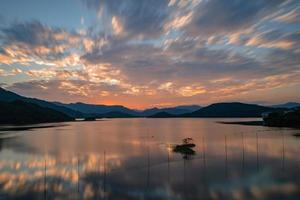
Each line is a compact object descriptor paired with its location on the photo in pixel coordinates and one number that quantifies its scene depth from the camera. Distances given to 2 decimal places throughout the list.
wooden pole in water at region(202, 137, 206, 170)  26.34
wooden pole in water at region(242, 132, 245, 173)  24.46
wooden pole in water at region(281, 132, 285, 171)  24.25
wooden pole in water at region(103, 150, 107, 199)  18.41
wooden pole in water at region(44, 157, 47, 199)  17.42
